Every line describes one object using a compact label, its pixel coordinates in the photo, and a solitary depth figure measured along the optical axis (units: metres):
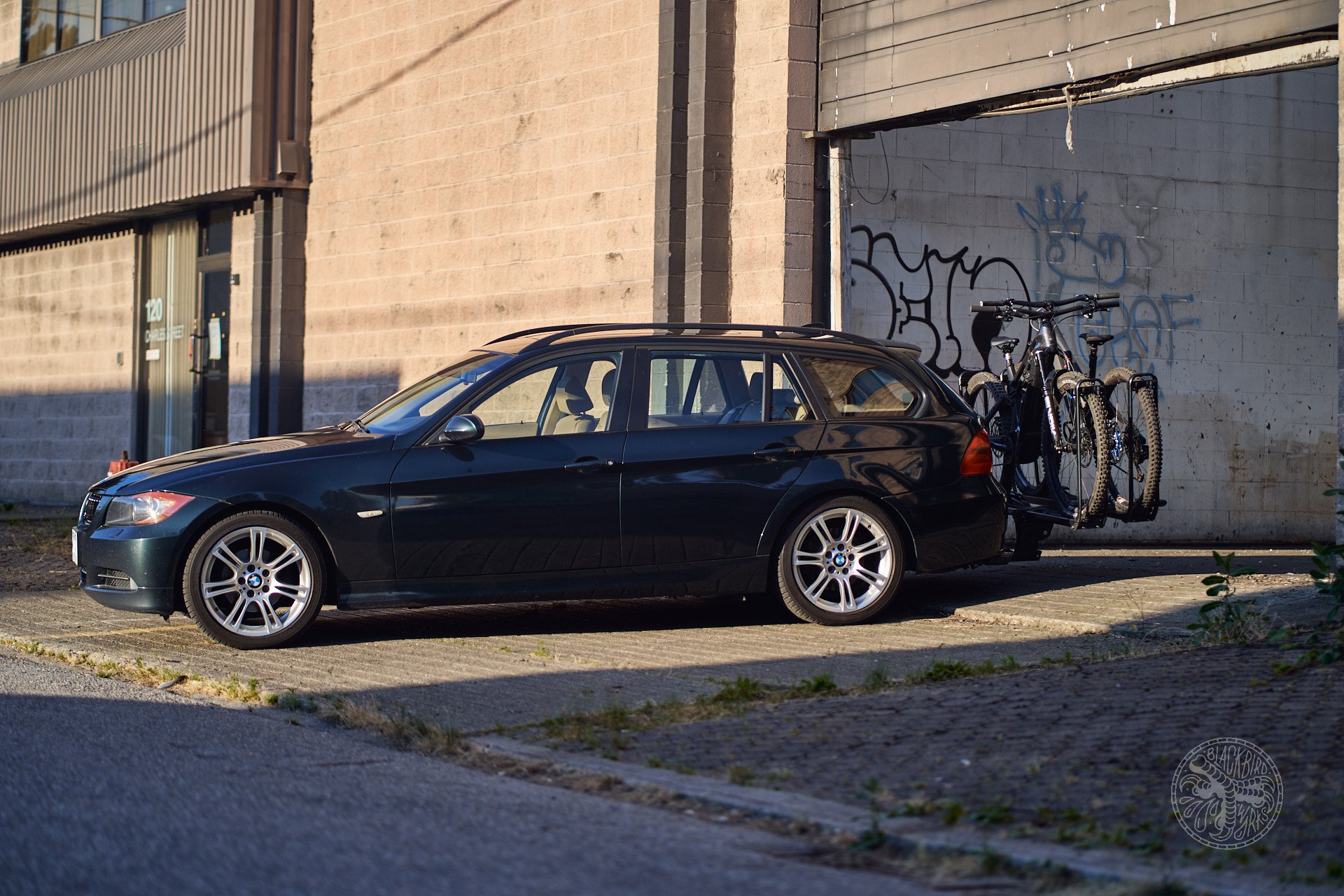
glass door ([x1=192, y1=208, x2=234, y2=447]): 18.70
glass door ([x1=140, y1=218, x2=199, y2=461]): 19.42
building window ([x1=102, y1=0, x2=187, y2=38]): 19.77
